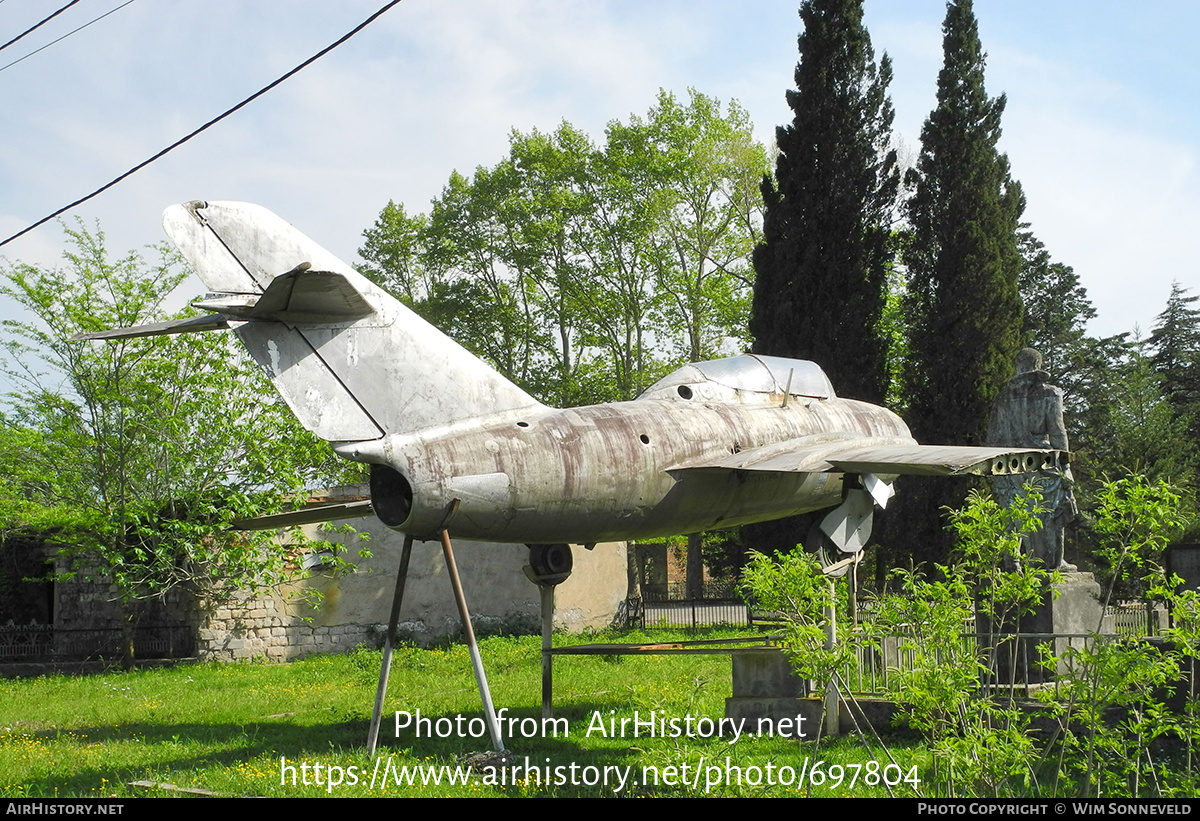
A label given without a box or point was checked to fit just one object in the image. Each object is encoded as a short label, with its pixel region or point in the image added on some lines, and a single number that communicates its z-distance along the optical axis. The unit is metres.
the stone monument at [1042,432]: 14.62
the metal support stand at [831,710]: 11.47
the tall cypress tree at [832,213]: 28.17
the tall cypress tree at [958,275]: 27.61
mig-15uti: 9.62
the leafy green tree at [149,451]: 22.67
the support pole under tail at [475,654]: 9.30
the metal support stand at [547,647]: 12.52
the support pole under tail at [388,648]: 10.00
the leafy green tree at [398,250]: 42.34
